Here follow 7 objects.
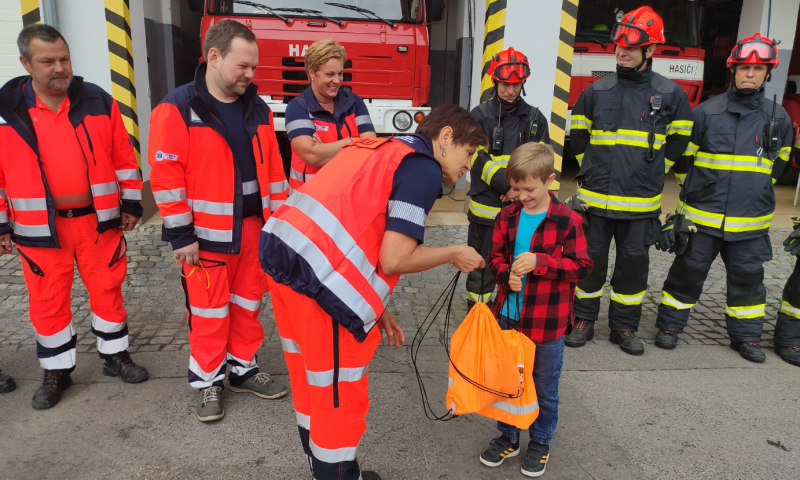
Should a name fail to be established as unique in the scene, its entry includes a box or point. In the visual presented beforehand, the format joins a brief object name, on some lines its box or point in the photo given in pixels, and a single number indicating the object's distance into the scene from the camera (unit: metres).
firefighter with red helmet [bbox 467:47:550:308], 3.83
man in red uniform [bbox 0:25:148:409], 2.98
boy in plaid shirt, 2.51
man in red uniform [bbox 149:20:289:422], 2.80
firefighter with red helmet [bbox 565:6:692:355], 3.83
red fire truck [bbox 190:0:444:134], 5.65
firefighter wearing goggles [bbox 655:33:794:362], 3.88
